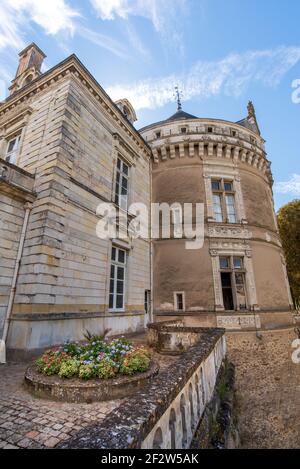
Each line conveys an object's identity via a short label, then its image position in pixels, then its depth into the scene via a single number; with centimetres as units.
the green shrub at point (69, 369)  308
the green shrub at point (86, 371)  303
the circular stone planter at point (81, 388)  286
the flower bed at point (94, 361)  310
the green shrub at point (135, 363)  325
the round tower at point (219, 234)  903
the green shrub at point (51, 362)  324
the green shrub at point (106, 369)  308
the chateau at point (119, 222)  521
